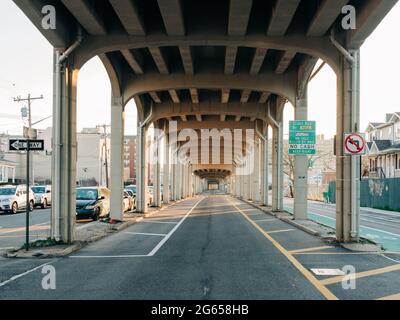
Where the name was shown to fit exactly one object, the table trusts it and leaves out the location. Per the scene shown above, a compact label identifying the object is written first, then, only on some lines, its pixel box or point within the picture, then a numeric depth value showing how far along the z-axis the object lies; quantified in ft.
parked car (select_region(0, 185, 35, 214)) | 88.69
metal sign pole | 37.58
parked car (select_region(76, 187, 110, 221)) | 68.49
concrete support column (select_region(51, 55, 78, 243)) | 41.81
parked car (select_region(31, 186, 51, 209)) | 108.33
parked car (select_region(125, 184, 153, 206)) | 117.08
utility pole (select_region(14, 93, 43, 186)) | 146.72
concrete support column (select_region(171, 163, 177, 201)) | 162.20
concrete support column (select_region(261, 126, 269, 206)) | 116.06
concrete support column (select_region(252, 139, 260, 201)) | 139.54
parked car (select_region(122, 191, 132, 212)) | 88.80
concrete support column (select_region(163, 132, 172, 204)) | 136.49
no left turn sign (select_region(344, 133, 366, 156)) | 42.22
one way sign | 38.75
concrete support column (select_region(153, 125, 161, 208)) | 112.78
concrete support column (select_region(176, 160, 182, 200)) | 171.73
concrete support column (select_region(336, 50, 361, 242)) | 43.55
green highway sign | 66.44
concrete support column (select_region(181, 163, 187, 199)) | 200.80
